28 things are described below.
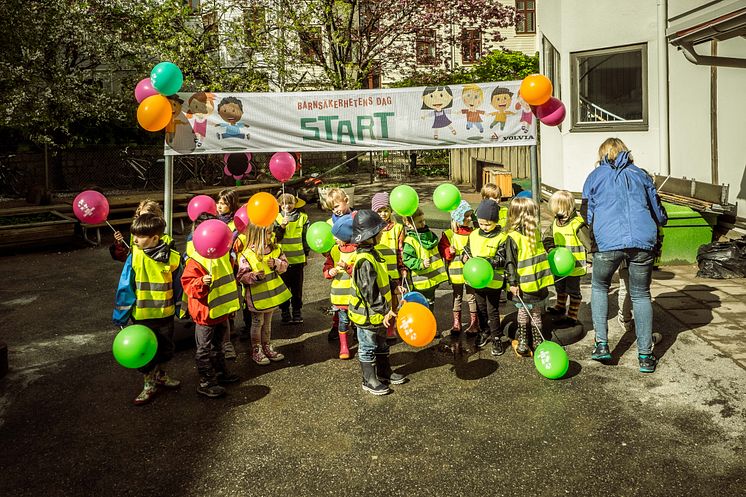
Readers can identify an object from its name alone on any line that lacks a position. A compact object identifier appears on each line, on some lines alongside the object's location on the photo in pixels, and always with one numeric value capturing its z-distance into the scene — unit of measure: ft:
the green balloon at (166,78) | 23.72
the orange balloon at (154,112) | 23.56
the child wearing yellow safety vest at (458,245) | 21.61
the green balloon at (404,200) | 19.53
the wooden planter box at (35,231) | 39.93
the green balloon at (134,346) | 15.81
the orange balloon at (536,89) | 23.24
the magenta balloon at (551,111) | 24.06
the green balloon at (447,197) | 20.31
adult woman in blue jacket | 17.79
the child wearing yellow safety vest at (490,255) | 19.75
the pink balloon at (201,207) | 21.53
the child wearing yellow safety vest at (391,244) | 20.25
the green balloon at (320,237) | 19.67
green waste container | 30.37
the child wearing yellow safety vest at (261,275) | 19.40
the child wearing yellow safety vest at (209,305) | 17.03
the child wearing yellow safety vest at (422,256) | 20.30
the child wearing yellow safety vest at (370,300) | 16.83
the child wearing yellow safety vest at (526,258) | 19.17
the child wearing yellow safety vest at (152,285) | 17.24
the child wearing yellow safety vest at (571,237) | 21.57
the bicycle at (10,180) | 63.98
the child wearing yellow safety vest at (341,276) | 18.93
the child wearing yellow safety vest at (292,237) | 22.67
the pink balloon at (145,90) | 24.84
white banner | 25.52
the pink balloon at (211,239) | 16.15
